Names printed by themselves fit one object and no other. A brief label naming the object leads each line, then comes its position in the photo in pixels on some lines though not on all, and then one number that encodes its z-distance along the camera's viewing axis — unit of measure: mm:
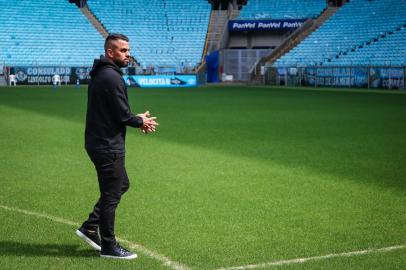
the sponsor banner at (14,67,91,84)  53281
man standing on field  6156
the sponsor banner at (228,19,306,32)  62844
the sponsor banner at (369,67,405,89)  43519
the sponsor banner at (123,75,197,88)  52438
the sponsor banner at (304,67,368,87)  46728
